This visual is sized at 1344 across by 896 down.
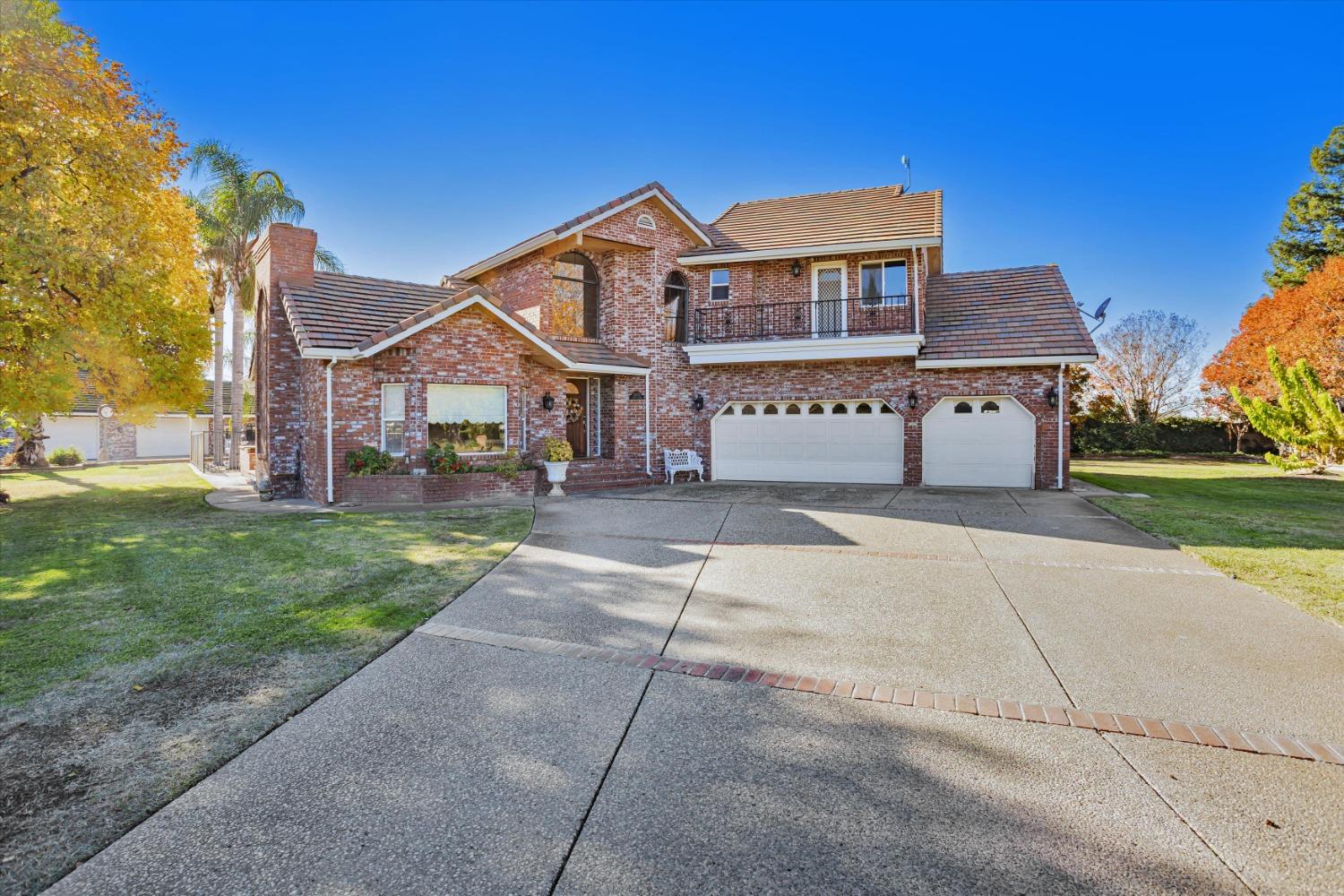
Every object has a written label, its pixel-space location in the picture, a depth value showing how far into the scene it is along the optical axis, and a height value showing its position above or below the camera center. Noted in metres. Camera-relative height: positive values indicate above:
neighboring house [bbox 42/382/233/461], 30.86 -0.08
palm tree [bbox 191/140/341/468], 23.33 +8.50
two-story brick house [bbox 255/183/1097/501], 13.73 +1.98
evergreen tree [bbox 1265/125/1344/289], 31.12 +10.68
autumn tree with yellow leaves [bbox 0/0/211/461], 10.69 +3.72
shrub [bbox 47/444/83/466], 26.61 -1.04
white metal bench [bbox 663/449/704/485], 17.00 -0.80
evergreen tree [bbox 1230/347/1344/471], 12.96 +0.37
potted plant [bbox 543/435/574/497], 14.07 -0.64
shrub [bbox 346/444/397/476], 12.48 -0.60
